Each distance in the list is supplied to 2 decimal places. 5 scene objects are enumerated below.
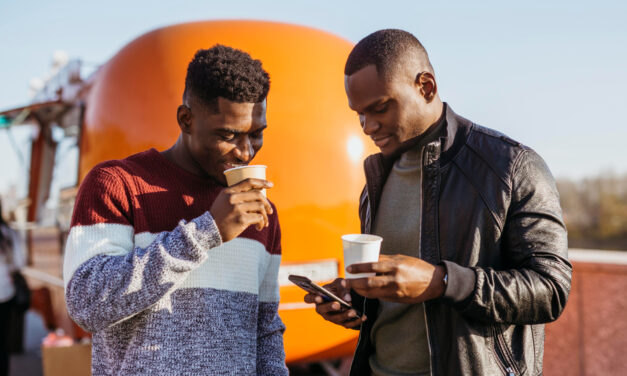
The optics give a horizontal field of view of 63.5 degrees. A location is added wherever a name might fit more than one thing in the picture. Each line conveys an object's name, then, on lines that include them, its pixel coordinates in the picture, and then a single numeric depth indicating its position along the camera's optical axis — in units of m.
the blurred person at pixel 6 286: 4.56
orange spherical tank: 3.20
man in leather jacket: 1.44
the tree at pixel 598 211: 27.12
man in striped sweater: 1.42
